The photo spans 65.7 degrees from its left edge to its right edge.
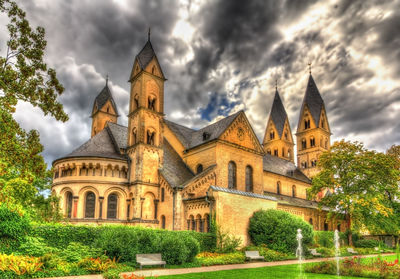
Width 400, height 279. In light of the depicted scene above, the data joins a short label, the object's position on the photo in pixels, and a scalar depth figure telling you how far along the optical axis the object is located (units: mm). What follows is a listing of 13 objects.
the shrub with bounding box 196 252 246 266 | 19250
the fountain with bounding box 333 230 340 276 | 15258
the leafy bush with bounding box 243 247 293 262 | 22719
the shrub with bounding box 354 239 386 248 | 38000
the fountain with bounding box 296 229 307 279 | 24831
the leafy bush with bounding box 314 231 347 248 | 33406
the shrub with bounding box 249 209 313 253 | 25547
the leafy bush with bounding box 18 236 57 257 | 15484
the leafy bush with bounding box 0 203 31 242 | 15117
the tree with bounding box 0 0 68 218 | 11914
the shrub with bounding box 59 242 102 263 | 16234
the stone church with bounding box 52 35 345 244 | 28969
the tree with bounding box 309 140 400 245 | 34531
